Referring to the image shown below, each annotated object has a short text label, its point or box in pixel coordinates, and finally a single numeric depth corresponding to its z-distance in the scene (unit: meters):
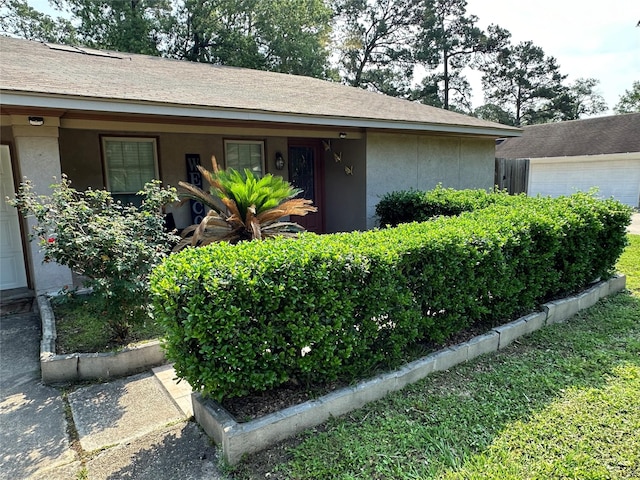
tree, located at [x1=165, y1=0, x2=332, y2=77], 19.92
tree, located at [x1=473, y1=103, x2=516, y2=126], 34.94
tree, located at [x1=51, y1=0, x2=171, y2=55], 18.28
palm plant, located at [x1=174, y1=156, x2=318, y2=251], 5.49
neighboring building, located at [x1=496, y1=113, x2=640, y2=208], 17.92
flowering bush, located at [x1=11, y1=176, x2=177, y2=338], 3.55
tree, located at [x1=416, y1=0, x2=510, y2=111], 27.92
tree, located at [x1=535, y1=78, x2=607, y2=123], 31.70
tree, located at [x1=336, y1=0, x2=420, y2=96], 27.31
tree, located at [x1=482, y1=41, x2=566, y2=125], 30.47
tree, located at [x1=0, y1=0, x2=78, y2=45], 18.69
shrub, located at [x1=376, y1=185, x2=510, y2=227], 6.21
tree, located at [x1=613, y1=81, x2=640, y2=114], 37.53
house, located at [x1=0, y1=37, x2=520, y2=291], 4.99
